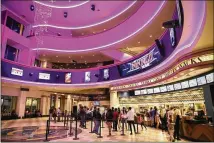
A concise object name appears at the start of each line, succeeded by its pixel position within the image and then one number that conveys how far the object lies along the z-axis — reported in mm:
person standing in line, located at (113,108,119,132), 9303
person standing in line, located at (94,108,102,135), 8059
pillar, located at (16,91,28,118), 16380
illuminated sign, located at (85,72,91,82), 15455
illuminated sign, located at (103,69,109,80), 14325
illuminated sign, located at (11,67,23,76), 13839
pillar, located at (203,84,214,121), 7461
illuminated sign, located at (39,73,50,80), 15703
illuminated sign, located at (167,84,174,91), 10389
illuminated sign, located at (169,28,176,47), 6121
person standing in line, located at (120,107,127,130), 9261
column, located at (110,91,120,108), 14672
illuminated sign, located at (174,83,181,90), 9672
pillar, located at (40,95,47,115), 19308
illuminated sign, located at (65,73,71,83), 16094
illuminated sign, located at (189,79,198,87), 8227
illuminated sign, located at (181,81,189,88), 8974
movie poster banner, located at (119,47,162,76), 8712
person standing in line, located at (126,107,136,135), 8516
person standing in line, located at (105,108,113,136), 7998
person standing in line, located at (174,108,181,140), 6895
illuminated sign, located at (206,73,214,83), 6902
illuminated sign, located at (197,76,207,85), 7488
